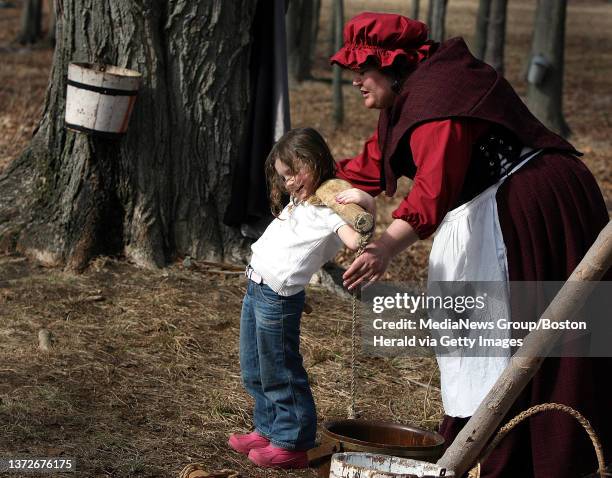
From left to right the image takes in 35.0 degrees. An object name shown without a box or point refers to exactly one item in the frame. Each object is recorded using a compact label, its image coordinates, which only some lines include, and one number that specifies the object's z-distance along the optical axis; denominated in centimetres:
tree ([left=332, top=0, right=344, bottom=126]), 1345
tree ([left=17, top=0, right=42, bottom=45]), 2544
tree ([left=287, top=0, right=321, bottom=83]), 1884
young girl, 385
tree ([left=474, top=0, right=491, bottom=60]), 1554
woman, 359
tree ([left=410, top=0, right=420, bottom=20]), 1986
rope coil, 314
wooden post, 316
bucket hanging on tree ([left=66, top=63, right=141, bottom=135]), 556
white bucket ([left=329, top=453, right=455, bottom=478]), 306
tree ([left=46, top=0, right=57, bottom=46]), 2445
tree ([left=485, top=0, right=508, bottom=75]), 1405
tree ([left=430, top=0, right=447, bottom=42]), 1677
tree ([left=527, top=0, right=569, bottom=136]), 1394
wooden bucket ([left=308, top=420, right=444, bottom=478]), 335
